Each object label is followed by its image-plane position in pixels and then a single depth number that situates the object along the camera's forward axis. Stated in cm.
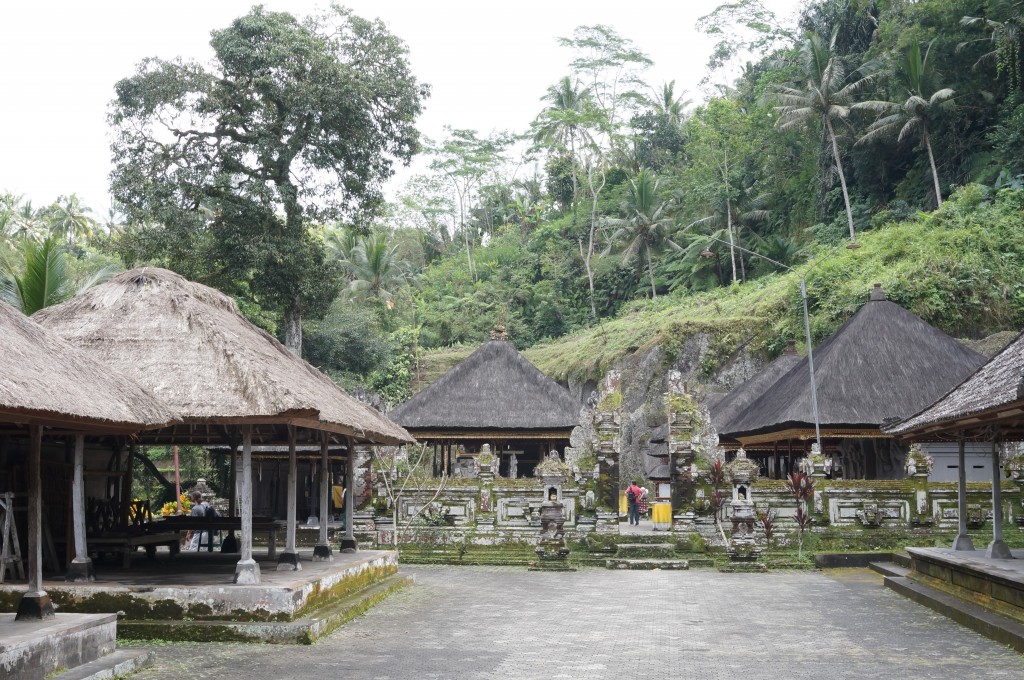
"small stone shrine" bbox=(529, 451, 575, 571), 1838
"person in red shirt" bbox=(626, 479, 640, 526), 2706
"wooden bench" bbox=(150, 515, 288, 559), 1266
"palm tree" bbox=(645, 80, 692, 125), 6174
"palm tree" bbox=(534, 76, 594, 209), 5803
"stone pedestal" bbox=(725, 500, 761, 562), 1822
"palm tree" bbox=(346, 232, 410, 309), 5103
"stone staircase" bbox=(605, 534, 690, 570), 1831
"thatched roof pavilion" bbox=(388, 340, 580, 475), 2653
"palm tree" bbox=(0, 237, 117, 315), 2019
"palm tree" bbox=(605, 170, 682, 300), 5100
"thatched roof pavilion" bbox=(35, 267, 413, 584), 1025
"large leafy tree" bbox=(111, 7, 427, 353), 2775
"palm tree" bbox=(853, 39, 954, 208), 3697
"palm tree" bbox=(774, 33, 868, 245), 4131
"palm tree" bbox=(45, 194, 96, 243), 5466
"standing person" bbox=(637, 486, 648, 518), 3318
